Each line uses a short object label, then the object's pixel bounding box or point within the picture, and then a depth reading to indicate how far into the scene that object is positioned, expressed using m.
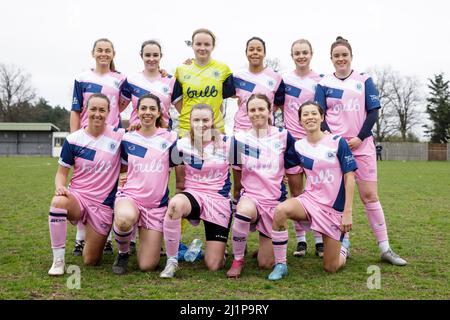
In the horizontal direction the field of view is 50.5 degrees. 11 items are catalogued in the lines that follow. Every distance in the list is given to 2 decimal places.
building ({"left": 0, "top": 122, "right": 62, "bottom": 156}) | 54.66
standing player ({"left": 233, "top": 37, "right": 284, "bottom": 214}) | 5.40
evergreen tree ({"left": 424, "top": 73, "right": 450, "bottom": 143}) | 49.38
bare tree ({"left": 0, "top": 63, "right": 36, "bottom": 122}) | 66.93
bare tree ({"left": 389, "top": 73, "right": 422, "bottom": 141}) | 60.69
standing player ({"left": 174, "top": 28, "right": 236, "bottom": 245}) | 5.41
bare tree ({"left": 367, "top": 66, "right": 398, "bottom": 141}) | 59.45
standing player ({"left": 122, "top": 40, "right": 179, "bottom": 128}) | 5.48
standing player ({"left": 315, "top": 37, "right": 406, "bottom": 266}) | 5.18
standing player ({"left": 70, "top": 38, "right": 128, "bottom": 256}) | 5.49
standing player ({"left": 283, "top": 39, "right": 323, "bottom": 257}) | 5.44
